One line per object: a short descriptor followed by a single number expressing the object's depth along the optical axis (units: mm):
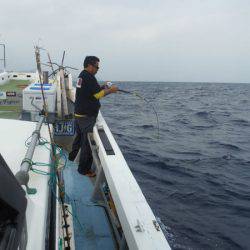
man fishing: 4824
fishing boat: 1519
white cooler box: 6043
